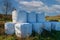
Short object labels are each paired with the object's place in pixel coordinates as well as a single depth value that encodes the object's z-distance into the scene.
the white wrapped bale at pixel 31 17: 4.50
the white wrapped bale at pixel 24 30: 4.13
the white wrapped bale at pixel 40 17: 4.62
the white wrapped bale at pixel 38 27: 4.44
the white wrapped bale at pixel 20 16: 4.40
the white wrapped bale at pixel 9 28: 4.54
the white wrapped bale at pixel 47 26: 4.59
